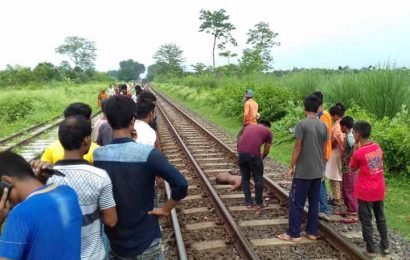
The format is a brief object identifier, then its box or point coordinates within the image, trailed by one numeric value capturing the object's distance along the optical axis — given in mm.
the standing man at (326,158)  6125
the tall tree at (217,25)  48875
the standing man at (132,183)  2773
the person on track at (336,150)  6258
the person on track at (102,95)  15898
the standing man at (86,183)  2551
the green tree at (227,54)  49272
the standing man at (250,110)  9781
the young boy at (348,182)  6109
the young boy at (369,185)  4996
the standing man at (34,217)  1899
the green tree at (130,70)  148875
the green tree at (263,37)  47938
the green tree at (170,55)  109438
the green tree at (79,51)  114188
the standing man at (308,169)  5316
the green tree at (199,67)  60844
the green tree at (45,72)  61794
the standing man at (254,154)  6598
